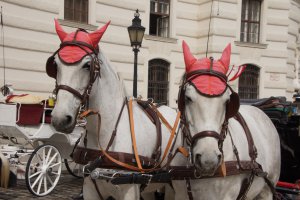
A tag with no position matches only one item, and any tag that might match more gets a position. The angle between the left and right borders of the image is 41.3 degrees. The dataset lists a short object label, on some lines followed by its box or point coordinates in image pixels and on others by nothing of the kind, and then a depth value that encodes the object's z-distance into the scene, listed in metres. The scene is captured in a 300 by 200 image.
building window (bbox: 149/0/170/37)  15.85
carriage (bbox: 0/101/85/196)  7.27
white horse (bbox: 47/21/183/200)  3.15
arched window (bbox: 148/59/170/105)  15.30
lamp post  9.27
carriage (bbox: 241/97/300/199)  4.77
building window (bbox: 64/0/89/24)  13.12
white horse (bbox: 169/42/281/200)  2.83
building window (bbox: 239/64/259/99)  16.84
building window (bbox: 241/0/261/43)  17.03
